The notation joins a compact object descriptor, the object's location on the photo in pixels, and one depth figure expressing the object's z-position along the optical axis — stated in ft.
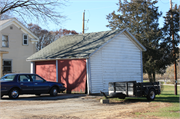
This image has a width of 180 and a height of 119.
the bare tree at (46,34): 173.46
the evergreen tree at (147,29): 105.09
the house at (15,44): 89.15
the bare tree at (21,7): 68.49
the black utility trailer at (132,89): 43.07
